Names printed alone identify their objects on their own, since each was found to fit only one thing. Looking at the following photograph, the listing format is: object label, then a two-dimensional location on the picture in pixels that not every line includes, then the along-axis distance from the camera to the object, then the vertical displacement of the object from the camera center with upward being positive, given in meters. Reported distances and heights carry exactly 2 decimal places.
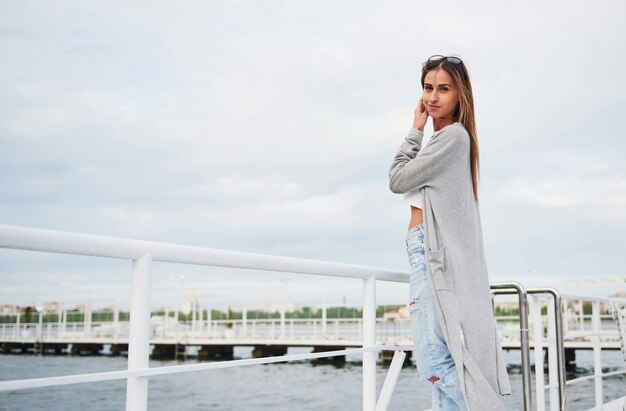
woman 1.54 +0.09
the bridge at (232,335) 27.14 -1.95
